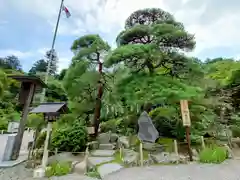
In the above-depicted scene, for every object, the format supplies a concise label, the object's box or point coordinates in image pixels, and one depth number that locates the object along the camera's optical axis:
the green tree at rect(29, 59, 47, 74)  42.15
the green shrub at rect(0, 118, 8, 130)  15.08
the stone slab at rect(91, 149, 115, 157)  6.51
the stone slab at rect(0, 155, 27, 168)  5.40
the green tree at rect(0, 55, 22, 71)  46.12
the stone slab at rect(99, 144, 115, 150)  7.38
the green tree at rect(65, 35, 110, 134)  7.84
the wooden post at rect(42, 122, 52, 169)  4.80
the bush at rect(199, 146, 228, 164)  5.40
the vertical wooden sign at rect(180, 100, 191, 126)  5.88
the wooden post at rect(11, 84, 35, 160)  6.15
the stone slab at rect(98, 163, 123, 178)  4.78
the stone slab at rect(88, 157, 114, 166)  5.65
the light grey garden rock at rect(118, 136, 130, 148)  7.26
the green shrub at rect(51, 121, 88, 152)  6.40
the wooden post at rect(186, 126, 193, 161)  5.67
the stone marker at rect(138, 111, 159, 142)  6.82
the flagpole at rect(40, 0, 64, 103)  11.25
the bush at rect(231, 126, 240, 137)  8.87
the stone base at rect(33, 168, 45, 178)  4.61
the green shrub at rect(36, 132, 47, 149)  7.08
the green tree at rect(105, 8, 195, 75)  6.71
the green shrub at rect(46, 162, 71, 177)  4.75
